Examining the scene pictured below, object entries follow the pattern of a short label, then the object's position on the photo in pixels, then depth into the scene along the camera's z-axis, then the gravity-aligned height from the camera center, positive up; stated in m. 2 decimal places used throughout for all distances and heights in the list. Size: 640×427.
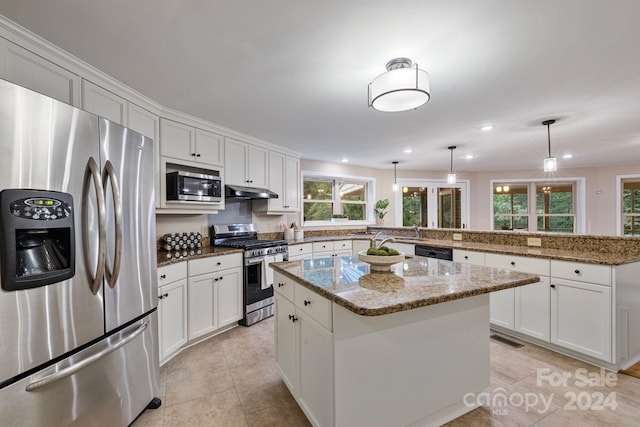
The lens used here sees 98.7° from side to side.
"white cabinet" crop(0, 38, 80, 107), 1.58 +0.89
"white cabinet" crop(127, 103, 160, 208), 2.41 +0.84
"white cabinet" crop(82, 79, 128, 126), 2.00 +0.88
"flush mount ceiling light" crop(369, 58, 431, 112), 1.65 +0.77
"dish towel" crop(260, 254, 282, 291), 3.37 -0.74
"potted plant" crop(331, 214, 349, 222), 5.67 -0.08
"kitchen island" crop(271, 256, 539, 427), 1.34 -0.71
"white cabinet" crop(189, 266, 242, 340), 2.74 -0.91
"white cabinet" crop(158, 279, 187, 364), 2.35 -0.92
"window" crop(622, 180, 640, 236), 5.77 +0.12
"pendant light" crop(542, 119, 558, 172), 2.98 +0.53
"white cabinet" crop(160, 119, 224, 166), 2.85 +0.80
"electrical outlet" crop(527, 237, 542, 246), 3.15 -0.32
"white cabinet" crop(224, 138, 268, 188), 3.49 +0.69
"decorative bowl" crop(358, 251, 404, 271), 1.78 -0.30
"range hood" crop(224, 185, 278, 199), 3.41 +0.29
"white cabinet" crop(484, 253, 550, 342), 2.60 -0.90
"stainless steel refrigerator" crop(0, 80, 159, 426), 1.13 -0.25
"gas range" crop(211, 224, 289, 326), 3.23 -0.62
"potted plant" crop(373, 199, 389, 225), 5.83 +0.11
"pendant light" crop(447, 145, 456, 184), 4.19 +0.54
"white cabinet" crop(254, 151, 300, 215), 4.12 +0.48
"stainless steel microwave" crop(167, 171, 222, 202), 2.84 +0.31
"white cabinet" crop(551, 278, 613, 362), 2.24 -0.90
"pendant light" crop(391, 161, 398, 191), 5.86 +0.96
